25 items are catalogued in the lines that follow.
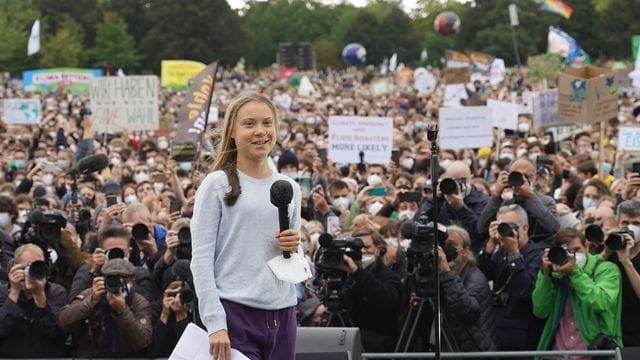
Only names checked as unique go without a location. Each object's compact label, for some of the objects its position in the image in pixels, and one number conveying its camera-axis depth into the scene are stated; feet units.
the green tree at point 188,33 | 437.77
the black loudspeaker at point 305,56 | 375.81
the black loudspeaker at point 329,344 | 33.72
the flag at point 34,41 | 187.75
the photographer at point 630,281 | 38.96
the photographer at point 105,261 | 40.68
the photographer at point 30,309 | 38.90
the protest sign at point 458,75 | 114.21
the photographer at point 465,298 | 40.29
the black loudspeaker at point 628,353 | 34.15
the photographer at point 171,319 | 39.56
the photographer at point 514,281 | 41.70
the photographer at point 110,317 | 38.37
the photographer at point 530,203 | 44.20
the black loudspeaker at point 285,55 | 327.93
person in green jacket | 38.53
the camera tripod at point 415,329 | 40.76
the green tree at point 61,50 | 408.35
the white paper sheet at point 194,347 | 25.11
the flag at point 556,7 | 242.04
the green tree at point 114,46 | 436.52
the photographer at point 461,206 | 47.46
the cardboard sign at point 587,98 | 77.25
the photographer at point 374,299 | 42.32
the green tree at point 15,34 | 397.71
